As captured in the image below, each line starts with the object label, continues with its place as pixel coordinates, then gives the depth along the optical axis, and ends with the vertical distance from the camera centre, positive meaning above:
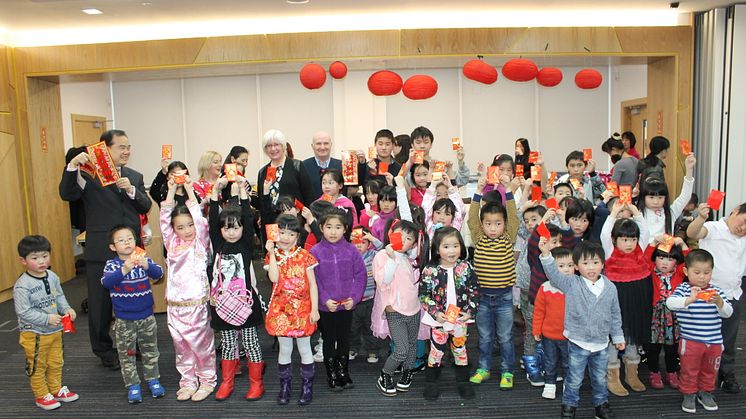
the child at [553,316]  3.24 -0.93
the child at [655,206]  3.70 -0.40
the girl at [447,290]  3.39 -0.79
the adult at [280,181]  4.31 -0.20
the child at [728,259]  3.48 -0.68
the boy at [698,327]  3.22 -1.00
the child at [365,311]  3.76 -1.04
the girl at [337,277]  3.49 -0.72
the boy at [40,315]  3.43 -0.86
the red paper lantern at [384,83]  5.83 +0.63
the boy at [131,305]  3.52 -0.85
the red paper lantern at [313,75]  5.75 +0.71
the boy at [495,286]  3.55 -0.81
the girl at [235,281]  3.50 -0.72
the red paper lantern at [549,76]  6.23 +0.68
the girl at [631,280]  3.46 -0.78
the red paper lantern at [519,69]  5.82 +0.72
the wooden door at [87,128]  8.41 +0.44
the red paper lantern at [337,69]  5.89 +0.78
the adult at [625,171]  5.91 -0.28
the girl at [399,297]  3.44 -0.84
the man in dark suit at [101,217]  4.05 -0.39
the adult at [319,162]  4.53 -0.09
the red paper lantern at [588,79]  6.41 +0.66
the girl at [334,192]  4.10 -0.27
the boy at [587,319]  3.14 -0.90
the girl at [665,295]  3.50 -0.88
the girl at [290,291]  3.39 -0.77
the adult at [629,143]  6.59 -0.02
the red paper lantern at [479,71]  5.83 +0.71
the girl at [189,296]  3.54 -0.81
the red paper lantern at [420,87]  5.83 +0.58
